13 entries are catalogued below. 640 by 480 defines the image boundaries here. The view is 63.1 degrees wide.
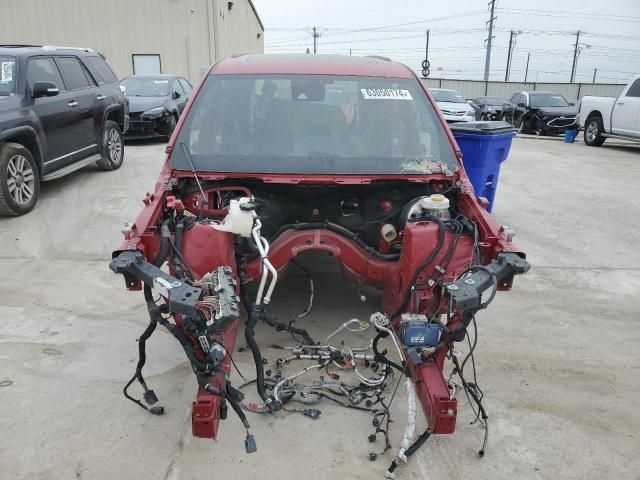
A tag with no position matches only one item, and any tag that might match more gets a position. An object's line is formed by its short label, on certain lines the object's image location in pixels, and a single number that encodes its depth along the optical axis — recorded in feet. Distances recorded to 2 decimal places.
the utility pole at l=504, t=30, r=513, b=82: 180.24
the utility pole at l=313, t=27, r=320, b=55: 233.19
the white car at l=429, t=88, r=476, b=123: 52.17
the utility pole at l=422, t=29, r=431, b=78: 116.98
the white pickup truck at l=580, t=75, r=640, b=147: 40.88
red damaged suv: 8.20
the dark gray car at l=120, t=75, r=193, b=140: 35.74
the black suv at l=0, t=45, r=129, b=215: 19.98
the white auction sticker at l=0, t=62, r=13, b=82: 20.68
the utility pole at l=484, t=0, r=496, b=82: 143.74
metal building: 63.93
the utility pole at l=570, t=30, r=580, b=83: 178.76
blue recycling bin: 20.18
